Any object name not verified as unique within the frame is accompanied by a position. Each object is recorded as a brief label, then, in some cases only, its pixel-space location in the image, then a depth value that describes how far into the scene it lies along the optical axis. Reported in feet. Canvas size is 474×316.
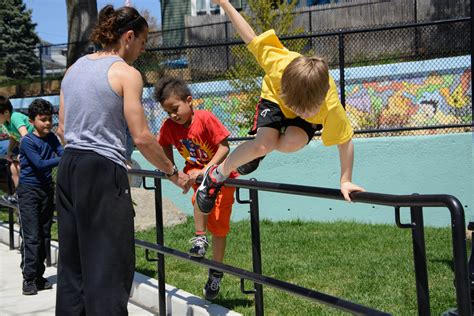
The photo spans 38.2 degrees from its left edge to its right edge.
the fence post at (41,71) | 41.23
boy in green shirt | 24.11
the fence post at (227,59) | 38.24
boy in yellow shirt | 10.91
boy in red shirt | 15.31
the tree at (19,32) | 92.27
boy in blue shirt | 19.27
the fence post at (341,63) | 29.63
